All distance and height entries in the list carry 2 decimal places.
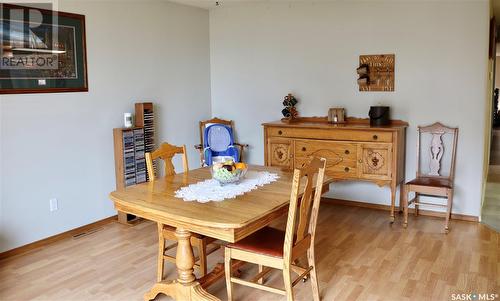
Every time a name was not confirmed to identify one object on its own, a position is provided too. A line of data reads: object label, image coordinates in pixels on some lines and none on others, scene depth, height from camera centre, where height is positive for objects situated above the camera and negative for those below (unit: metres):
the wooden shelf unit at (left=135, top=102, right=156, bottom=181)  4.54 -0.14
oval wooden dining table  2.15 -0.55
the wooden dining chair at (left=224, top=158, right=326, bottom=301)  2.38 -0.81
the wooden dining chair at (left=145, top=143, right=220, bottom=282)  2.83 -0.84
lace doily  2.54 -0.51
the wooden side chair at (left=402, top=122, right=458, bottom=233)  4.09 -0.68
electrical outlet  3.93 -0.87
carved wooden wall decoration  4.58 +0.35
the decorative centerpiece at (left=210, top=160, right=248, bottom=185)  2.76 -0.41
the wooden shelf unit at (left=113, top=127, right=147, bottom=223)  4.32 -0.51
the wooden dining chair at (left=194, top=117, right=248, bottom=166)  5.31 -0.29
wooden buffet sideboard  4.25 -0.44
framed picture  3.52 +0.50
